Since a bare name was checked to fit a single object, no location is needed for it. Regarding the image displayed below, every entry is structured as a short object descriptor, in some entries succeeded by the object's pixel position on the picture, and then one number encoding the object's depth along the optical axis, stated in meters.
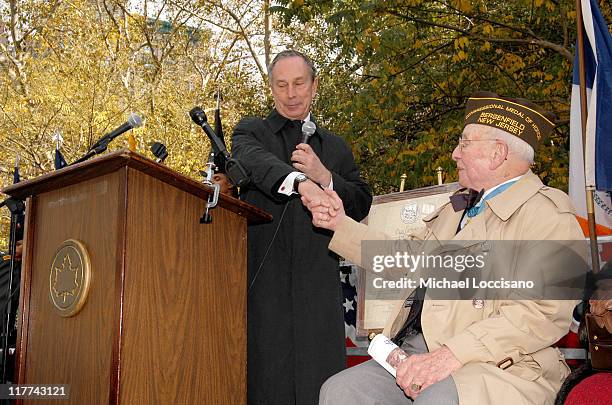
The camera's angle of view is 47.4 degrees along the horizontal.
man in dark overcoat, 3.23
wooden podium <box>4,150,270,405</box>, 2.47
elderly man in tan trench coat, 2.45
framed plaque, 3.91
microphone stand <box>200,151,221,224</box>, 2.74
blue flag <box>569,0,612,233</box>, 4.18
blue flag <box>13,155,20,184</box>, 5.71
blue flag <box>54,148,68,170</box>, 4.69
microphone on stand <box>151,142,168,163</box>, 2.88
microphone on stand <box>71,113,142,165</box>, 2.88
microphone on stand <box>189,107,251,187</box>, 2.74
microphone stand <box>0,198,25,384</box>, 3.28
